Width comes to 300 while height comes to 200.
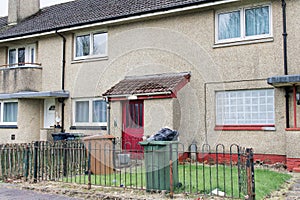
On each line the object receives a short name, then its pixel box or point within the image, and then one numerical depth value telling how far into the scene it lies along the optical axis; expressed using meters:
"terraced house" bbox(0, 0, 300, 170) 11.63
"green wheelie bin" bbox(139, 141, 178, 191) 7.55
